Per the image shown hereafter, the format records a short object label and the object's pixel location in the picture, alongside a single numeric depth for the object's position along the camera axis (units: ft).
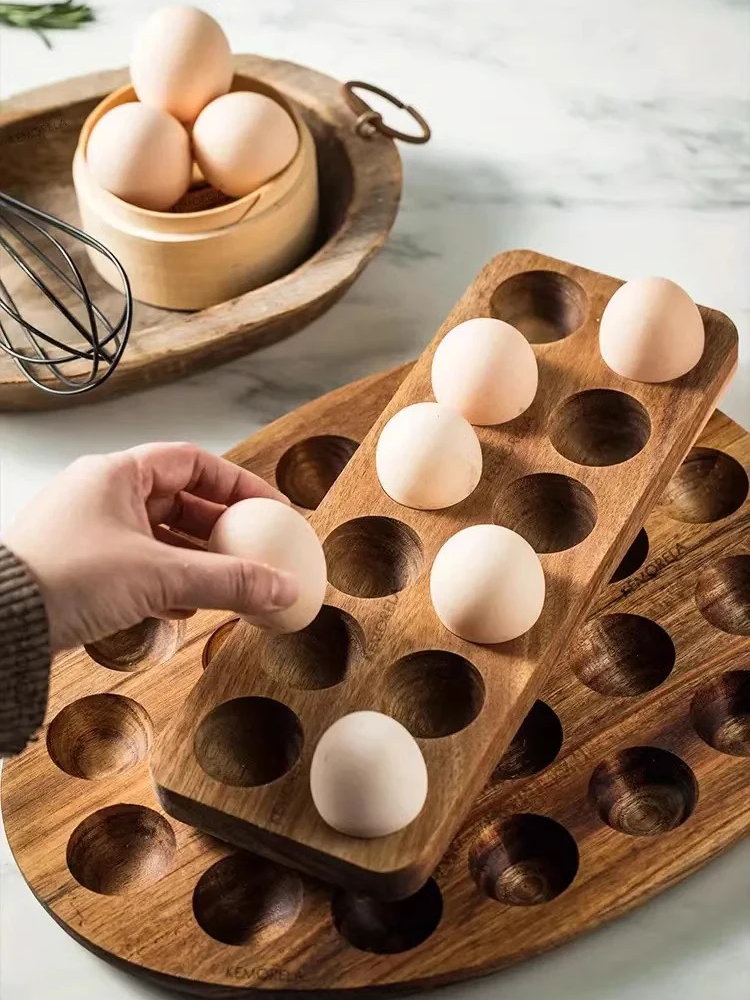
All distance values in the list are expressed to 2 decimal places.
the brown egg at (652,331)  3.60
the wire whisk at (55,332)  3.72
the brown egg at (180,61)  4.32
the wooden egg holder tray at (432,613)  2.90
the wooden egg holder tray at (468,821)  2.89
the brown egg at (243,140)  4.25
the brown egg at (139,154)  4.22
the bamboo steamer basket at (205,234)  4.21
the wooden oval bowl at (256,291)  4.07
